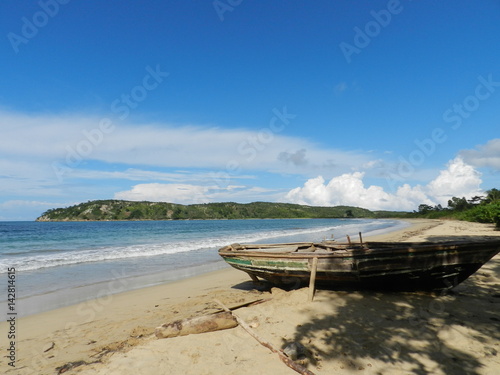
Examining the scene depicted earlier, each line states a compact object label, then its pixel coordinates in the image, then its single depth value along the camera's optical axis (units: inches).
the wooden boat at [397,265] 273.0
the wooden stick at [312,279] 286.0
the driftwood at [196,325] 217.6
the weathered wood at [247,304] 281.2
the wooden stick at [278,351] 166.1
